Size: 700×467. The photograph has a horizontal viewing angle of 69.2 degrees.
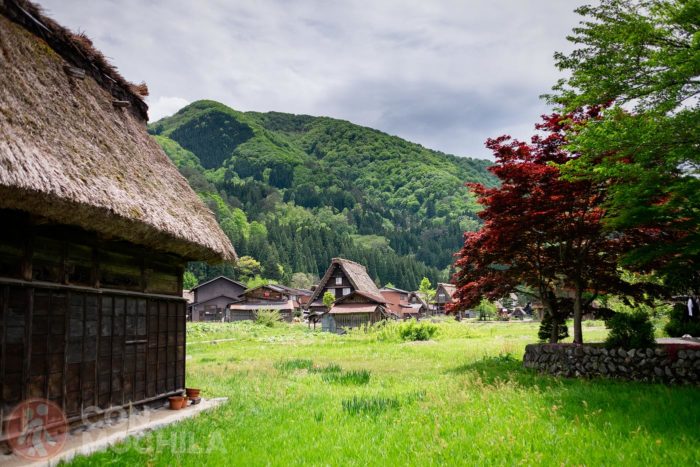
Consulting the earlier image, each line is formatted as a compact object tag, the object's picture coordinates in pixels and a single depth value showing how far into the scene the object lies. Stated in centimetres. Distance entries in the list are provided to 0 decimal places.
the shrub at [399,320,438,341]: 3219
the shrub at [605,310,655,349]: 1189
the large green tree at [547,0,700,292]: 879
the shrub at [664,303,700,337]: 1759
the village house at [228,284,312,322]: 7381
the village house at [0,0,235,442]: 671
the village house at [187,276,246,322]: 8112
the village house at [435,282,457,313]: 10341
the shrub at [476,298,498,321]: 8086
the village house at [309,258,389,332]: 4916
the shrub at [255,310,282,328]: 5428
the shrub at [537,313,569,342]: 1783
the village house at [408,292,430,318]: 9025
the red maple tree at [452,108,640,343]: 1349
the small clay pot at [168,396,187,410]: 998
